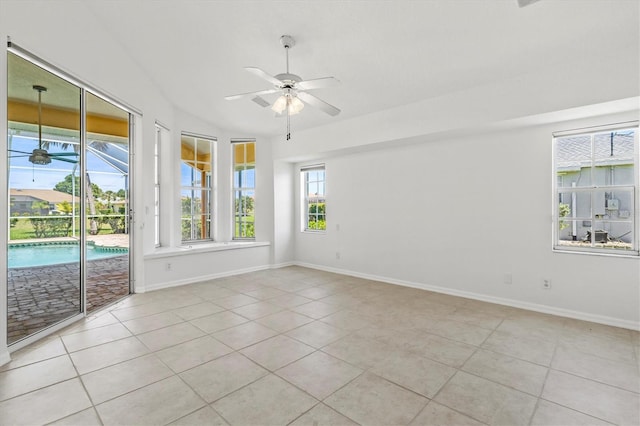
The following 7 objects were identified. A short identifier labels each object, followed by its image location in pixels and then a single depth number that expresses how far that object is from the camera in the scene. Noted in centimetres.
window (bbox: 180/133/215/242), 569
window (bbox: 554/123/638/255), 339
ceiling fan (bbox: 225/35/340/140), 264
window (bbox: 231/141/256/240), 634
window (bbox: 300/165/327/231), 638
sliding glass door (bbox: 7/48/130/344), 280
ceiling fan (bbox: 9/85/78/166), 296
